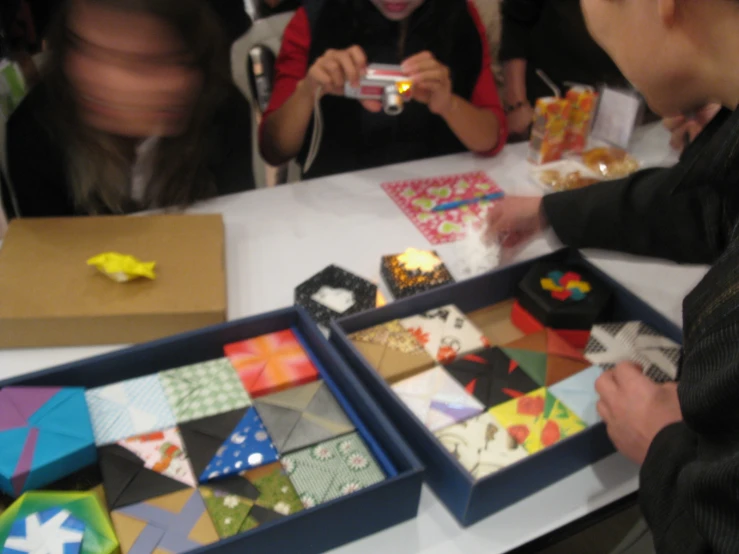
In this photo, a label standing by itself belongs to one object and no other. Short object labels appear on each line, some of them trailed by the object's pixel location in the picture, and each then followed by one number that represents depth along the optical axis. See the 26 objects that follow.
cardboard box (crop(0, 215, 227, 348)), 0.85
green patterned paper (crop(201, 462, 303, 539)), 0.66
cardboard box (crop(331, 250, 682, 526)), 0.67
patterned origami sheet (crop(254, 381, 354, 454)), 0.74
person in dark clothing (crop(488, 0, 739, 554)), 0.45
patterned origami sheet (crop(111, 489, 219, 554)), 0.63
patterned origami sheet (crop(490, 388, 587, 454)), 0.76
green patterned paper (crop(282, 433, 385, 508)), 0.68
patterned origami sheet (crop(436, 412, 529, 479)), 0.72
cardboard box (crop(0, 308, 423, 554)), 0.61
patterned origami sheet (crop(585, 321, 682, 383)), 0.84
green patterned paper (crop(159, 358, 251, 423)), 0.77
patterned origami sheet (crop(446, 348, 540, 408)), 0.82
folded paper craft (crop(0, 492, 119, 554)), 0.62
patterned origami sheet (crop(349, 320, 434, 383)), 0.83
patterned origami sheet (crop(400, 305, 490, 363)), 0.87
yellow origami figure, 0.88
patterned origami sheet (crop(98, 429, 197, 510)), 0.68
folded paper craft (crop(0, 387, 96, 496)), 0.67
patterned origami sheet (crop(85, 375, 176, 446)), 0.74
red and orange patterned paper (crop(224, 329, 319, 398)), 0.81
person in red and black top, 1.29
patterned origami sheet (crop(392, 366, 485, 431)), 0.77
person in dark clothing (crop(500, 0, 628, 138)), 1.68
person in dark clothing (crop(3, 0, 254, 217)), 1.03
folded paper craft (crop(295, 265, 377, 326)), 0.94
